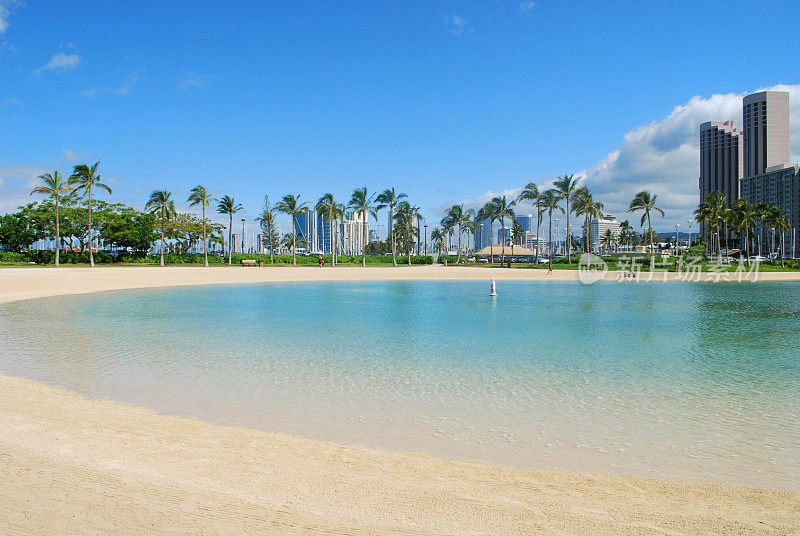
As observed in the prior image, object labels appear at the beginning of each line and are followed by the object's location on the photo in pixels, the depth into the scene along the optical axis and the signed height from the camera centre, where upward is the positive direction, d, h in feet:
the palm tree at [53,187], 192.85 +26.18
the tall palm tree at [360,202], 257.14 +25.53
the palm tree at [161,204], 233.96 +23.54
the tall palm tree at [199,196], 230.31 +26.03
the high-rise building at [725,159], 636.48 +115.04
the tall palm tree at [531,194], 244.01 +27.43
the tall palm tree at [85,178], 193.57 +29.20
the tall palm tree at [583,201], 238.48 +23.35
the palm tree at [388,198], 264.72 +28.16
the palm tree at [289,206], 254.47 +23.36
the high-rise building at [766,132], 613.93 +143.89
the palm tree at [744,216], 242.99 +16.11
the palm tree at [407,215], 297.33 +21.76
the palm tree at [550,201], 242.17 +23.92
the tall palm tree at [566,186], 237.25 +30.29
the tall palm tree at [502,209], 271.28 +22.54
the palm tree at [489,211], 274.77 +21.70
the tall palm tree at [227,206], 248.52 +23.04
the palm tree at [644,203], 230.27 +21.45
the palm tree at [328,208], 256.93 +22.38
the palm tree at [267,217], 286.05 +20.05
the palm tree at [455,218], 299.99 +19.66
